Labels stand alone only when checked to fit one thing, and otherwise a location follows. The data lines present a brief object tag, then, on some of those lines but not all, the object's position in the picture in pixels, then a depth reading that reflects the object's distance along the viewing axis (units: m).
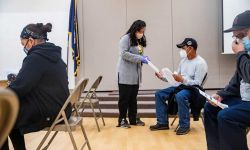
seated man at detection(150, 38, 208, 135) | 3.69
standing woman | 4.12
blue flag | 6.28
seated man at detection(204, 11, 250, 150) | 2.03
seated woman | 2.20
